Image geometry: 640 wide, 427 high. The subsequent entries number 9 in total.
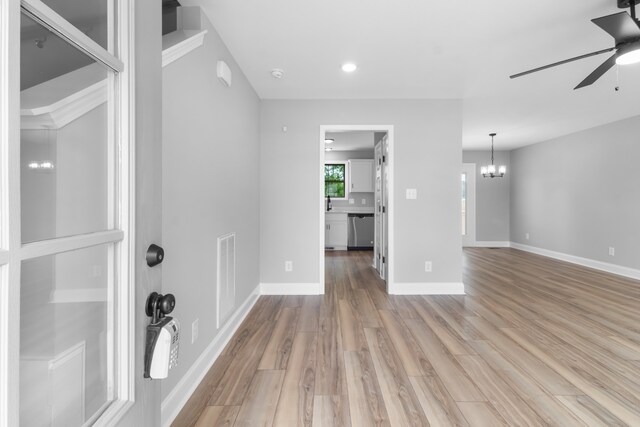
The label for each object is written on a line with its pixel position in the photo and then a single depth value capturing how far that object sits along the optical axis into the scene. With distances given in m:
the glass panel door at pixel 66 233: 0.47
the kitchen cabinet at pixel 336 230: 7.01
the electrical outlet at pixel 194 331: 1.79
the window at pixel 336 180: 7.41
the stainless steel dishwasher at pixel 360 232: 7.09
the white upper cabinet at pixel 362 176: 7.20
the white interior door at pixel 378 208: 4.54
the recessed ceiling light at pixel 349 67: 2.80
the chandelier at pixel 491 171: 6.70
